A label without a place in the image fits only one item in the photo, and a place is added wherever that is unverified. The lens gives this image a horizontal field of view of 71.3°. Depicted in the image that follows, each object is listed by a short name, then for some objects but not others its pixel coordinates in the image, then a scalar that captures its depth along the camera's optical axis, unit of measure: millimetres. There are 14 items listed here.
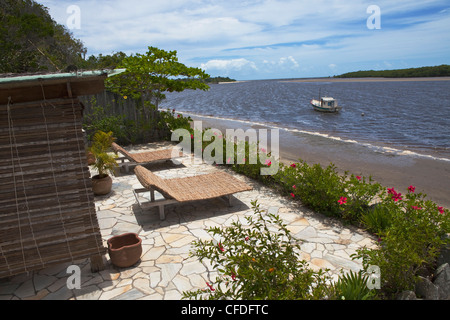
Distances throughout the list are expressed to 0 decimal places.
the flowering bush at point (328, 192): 5848
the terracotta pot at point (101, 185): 7156
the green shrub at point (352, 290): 3418
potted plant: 7172
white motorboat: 35500
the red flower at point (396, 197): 5457
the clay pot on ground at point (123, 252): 4454
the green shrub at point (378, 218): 5284
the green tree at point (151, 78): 12225
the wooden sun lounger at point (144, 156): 9023
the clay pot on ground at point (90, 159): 8773
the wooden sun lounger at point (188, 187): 5965
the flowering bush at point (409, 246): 3656
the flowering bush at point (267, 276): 3014
